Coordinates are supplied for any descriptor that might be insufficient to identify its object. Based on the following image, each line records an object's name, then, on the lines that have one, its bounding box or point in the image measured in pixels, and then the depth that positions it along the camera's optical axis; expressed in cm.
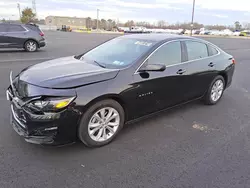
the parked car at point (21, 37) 1204
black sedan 278
